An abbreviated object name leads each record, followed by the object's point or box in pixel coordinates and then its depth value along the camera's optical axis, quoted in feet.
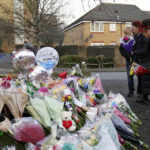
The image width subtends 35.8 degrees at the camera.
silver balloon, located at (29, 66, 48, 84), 11.91
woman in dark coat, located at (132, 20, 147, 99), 16.40
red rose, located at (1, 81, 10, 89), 10.36
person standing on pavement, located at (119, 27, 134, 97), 18.20
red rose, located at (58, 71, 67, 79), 14.04
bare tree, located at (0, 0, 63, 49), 63.62
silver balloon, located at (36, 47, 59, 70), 13.26
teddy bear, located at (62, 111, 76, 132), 9.22
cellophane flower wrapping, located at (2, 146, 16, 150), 7.34
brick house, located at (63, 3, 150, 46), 94.89
